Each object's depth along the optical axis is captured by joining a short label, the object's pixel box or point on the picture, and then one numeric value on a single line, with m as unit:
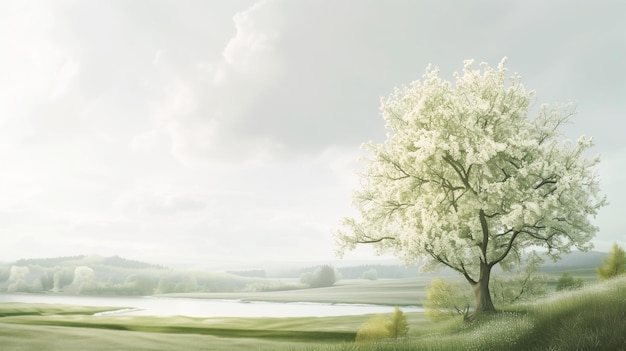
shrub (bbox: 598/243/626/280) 32.56
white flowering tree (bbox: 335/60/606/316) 23.08
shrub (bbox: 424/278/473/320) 26.34
